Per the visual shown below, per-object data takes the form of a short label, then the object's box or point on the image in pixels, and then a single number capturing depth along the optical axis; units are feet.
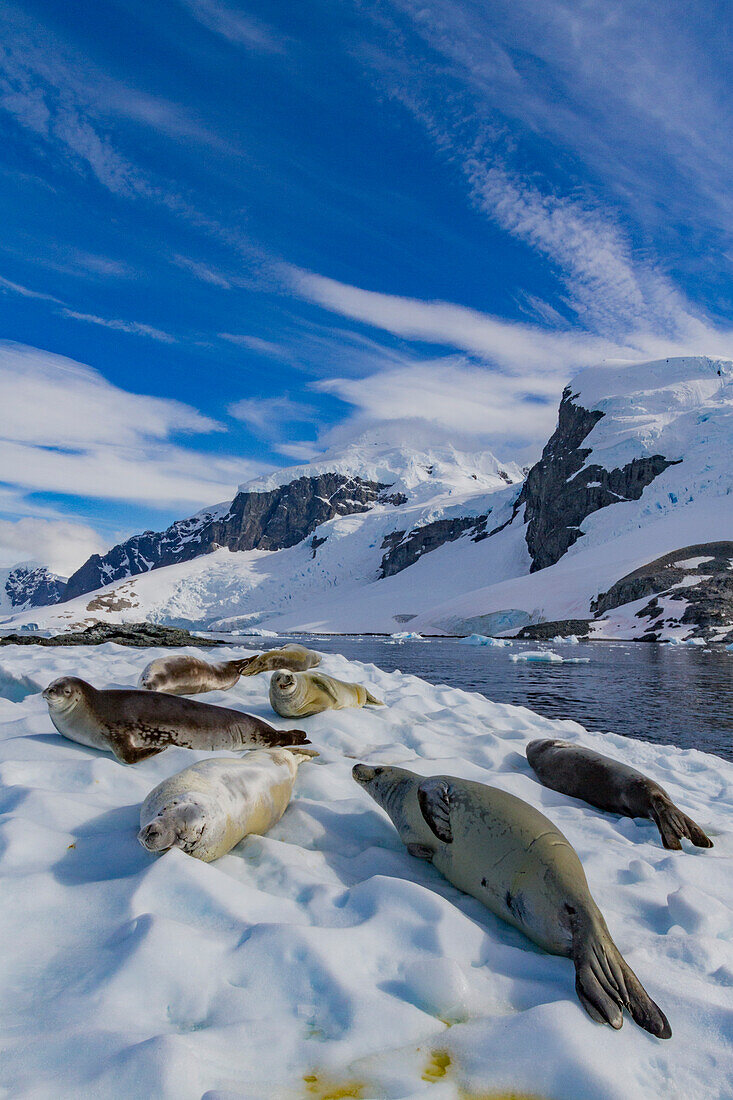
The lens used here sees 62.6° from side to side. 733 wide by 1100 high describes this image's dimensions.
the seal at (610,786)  15.39
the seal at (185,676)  24.38
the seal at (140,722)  15.25
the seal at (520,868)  8.18
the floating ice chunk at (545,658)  80.02
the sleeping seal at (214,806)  10.06
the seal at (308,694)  21.20
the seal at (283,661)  32.69
